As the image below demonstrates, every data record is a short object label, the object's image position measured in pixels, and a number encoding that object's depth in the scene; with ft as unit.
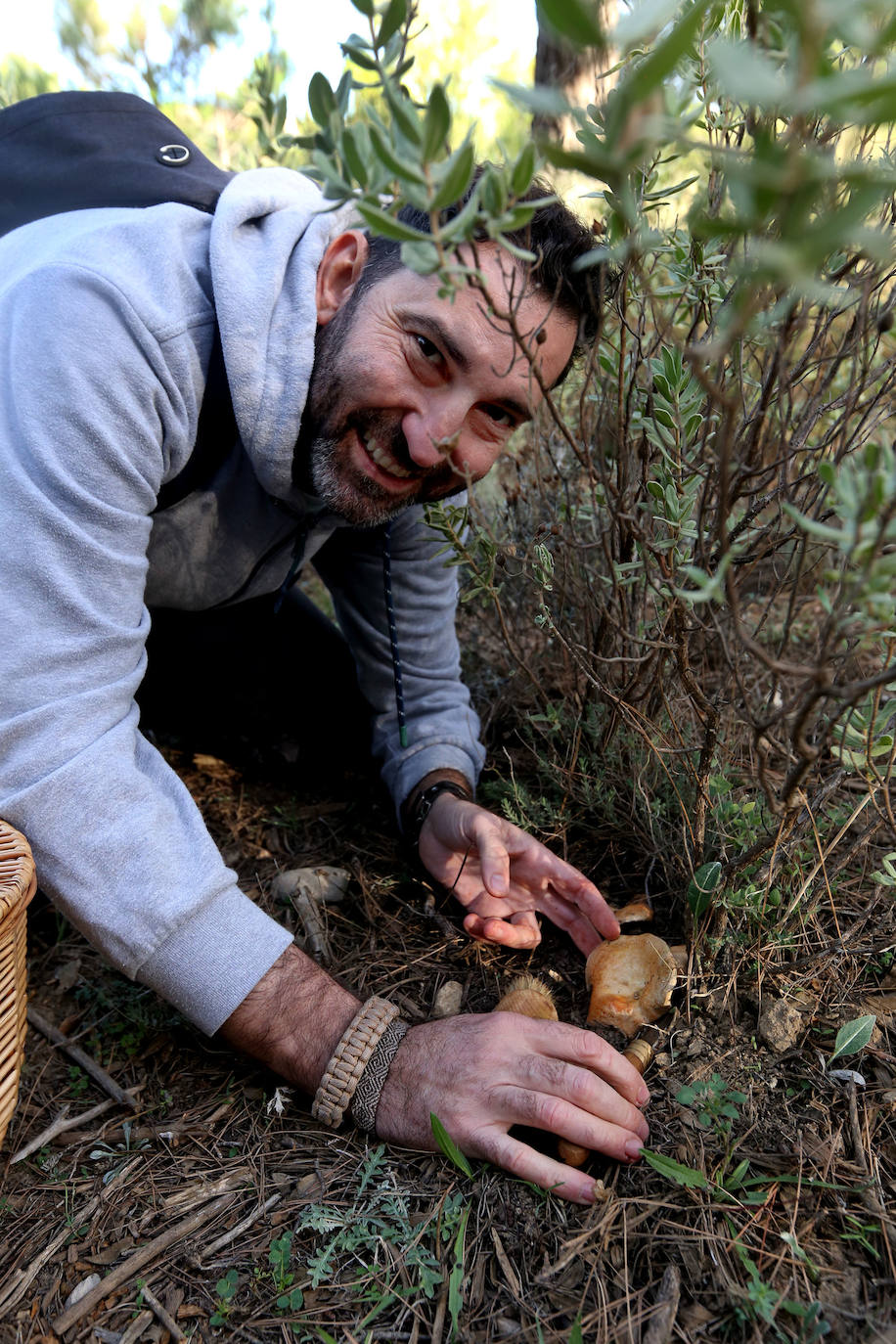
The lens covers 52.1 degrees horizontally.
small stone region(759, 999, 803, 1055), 1.63
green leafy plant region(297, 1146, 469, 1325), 1.38
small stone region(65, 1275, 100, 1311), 1.42
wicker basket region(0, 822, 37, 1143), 1.37
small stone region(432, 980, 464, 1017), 1.87
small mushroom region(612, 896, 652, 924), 1.93
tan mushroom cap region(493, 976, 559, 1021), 1.70
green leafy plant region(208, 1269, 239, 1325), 1.35
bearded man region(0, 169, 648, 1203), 1.57
